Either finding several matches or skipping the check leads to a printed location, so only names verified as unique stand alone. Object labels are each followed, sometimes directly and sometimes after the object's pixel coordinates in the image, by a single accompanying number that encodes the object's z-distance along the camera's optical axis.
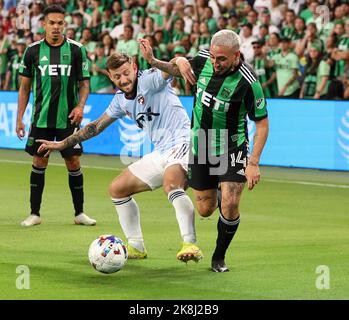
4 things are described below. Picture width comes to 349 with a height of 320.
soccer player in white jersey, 20.23
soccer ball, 18.81
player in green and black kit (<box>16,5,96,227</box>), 25.59
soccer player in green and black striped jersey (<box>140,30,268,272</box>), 18.61
